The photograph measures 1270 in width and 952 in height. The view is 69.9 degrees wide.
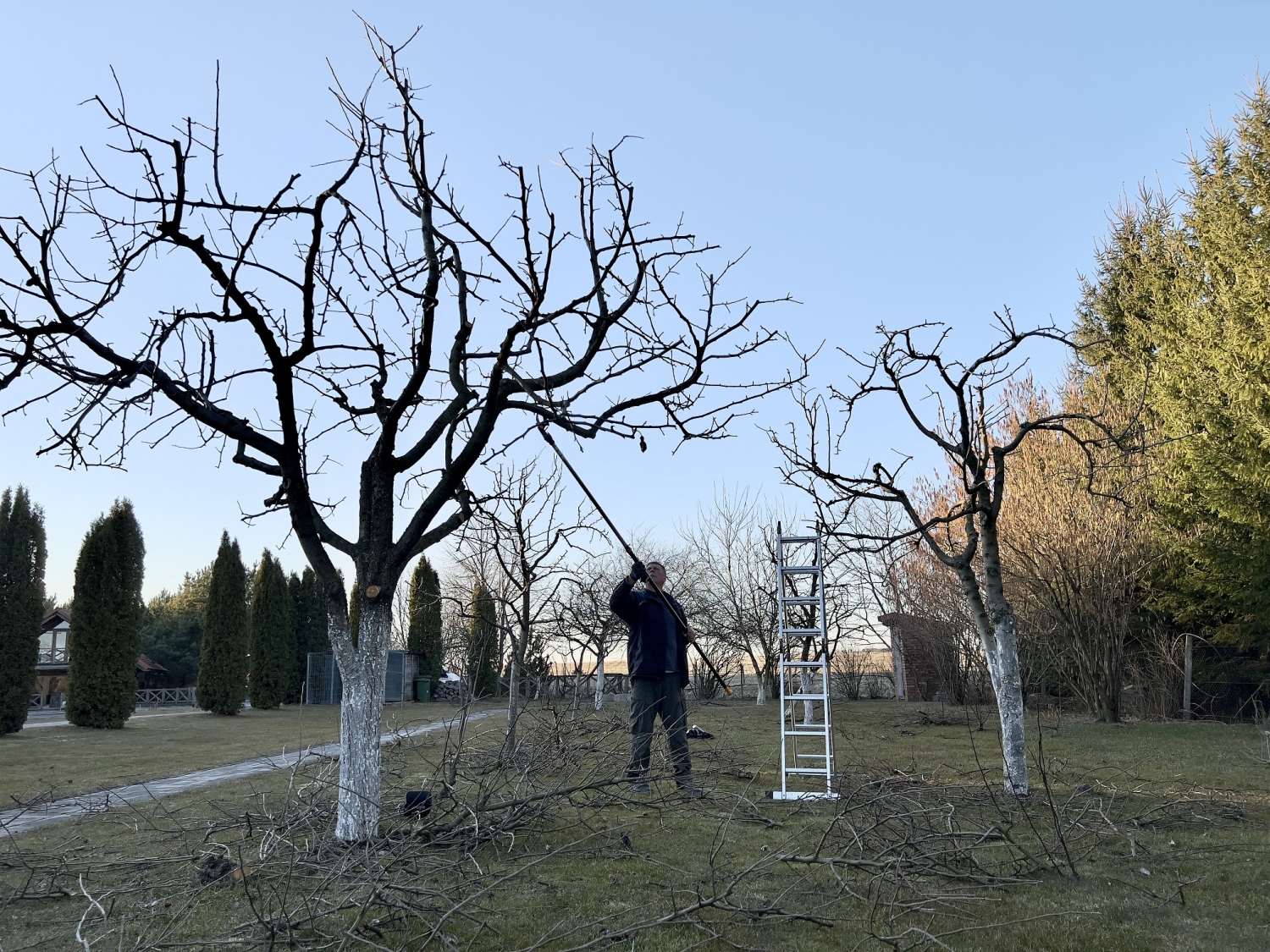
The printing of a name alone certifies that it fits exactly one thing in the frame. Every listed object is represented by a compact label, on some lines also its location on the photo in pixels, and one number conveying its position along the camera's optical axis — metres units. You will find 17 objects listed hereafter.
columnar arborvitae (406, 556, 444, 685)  33.91
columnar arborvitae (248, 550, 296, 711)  29.11
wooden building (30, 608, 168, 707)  34.31
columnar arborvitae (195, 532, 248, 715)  25.42
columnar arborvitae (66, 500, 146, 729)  19.73
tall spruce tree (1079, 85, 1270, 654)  16.77
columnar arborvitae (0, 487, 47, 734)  17.77
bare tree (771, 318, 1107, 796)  7.51
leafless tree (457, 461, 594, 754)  8.48
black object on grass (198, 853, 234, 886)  4.52
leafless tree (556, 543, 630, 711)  25.01
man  7.54
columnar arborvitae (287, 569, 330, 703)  32.28
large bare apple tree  5.04
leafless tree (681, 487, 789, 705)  27.91
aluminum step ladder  7.87
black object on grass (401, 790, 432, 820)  5.12
